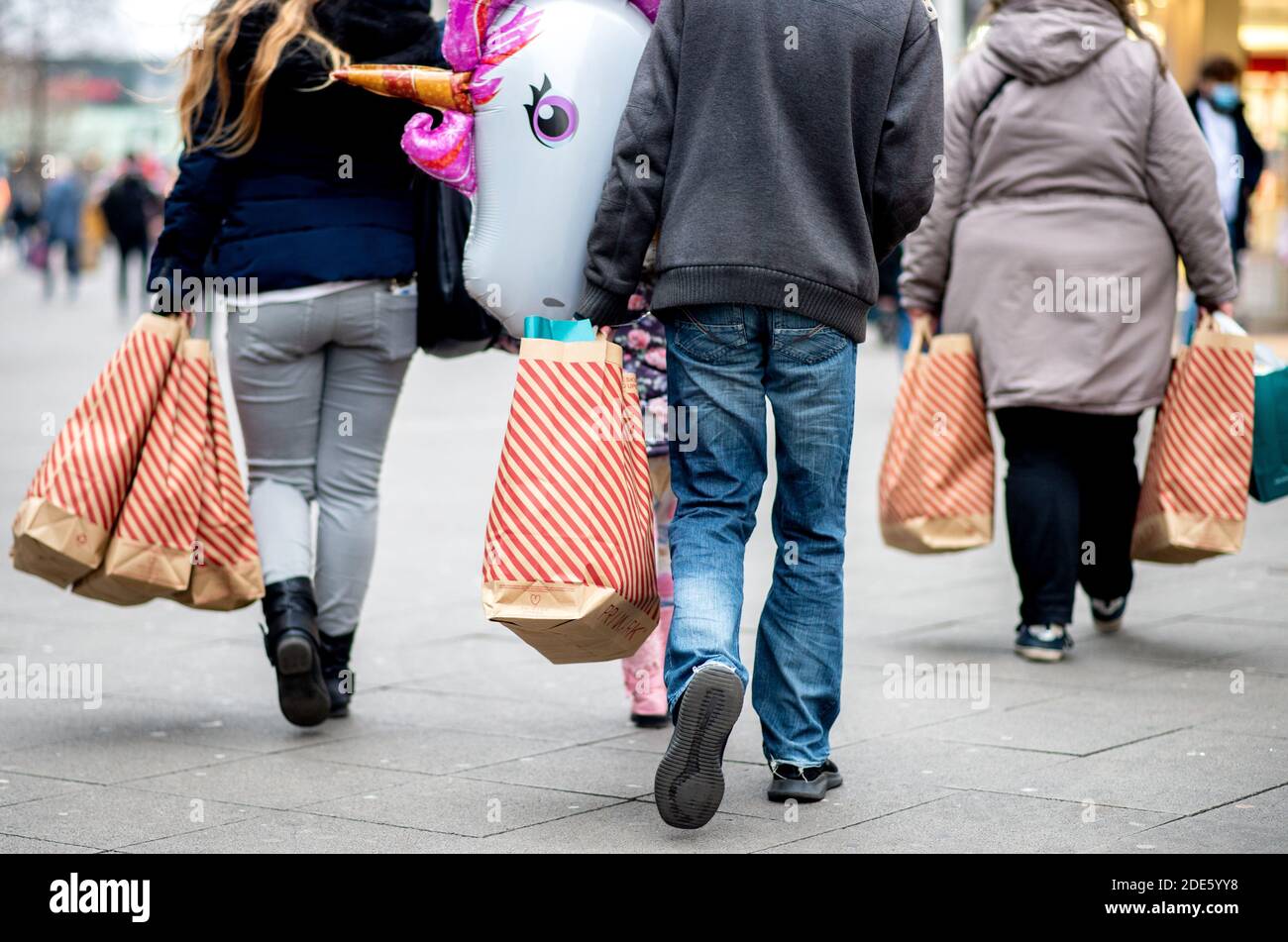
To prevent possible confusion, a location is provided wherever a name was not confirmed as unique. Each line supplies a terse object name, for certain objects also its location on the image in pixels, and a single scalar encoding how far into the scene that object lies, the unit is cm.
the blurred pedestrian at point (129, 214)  4697
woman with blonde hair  977
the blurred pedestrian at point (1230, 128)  2187
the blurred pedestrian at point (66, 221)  5966
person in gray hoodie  797
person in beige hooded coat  1146
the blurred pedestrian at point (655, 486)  964
